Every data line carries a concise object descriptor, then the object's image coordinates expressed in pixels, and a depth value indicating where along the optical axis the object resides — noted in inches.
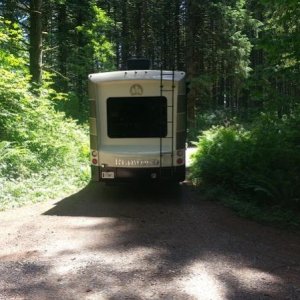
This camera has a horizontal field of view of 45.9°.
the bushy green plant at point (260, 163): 312.1
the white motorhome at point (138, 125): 330.5
